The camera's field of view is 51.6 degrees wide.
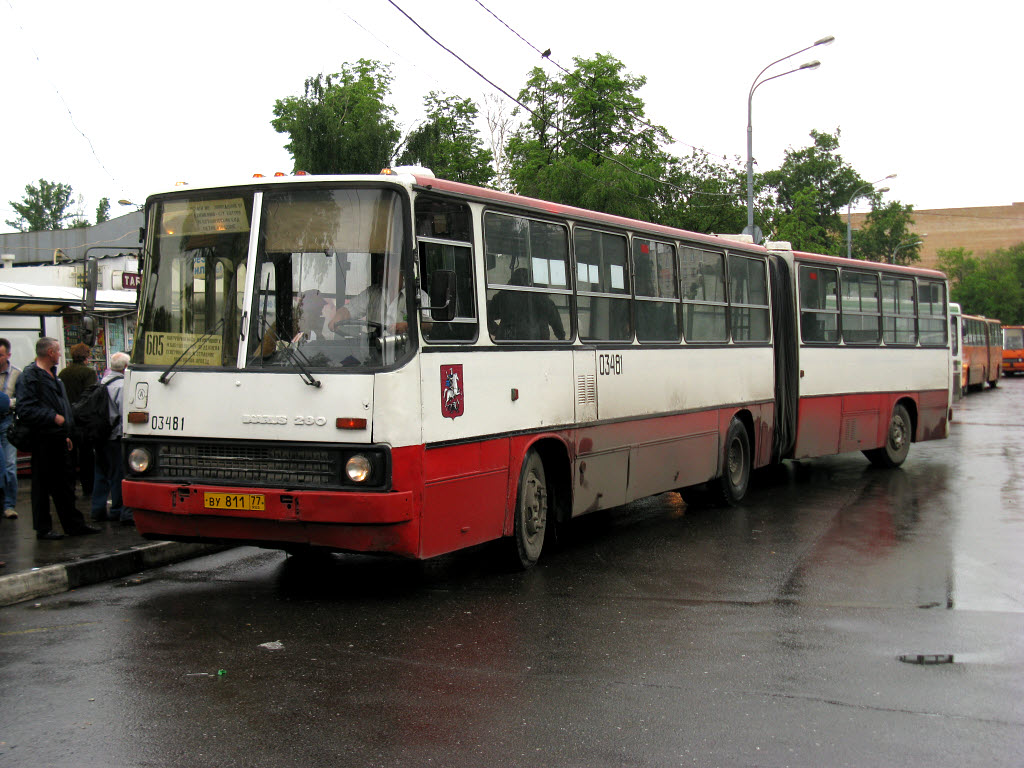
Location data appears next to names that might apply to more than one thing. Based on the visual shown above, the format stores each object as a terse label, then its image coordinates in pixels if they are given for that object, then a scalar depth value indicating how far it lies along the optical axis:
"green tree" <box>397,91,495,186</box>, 35.12
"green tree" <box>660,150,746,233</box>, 37.03
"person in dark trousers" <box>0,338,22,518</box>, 10.24
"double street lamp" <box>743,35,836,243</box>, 26.01
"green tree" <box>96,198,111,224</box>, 88.75
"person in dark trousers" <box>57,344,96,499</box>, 12.19
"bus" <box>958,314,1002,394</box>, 41.88
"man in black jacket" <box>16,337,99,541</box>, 9.46
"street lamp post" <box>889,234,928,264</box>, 71.05
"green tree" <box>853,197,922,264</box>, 74.44
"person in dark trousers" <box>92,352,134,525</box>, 10.43
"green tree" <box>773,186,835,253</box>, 44.41
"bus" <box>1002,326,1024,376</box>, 60.50
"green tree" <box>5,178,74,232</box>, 94.44
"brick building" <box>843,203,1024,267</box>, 116.31
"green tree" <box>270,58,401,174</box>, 27.73
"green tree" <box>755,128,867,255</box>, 72.50
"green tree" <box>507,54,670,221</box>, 33.44
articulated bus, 7.15
